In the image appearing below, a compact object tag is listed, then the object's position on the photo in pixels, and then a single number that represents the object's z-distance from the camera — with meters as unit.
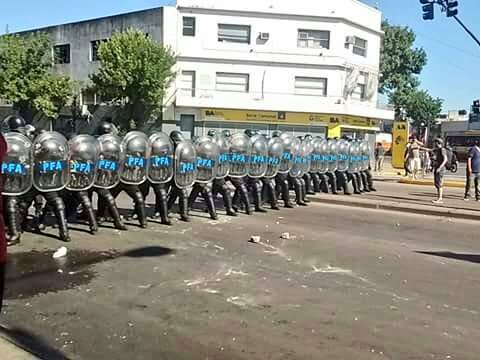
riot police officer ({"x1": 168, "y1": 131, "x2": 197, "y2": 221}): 10.62
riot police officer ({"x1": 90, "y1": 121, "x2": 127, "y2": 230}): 9.41
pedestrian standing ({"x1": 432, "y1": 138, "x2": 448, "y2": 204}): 15.20
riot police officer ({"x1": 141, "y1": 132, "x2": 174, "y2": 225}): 10.18
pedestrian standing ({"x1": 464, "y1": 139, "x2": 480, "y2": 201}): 16.45
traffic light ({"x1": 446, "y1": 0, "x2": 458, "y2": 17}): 17.19
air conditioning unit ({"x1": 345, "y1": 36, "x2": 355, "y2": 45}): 36.09
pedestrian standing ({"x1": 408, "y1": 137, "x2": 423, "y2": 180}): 21.69
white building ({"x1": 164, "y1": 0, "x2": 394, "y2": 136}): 34.94
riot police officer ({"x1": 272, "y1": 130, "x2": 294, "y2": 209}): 13.41
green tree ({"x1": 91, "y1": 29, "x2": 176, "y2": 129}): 32.28
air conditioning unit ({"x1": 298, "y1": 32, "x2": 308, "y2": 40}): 35.44
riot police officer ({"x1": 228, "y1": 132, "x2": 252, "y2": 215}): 12.12
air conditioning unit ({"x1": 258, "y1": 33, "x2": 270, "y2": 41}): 35.16
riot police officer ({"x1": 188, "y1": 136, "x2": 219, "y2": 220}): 11.22
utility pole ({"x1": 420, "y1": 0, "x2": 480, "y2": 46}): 17.23
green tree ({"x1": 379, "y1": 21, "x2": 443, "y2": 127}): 61.62
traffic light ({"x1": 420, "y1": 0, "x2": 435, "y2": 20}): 17.58
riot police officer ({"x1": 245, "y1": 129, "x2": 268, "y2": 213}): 12.52
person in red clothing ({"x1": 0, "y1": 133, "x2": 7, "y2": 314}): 3.30
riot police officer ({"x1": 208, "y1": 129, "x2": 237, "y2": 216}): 11.72
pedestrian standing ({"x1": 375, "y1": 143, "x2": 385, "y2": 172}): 31.92
